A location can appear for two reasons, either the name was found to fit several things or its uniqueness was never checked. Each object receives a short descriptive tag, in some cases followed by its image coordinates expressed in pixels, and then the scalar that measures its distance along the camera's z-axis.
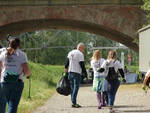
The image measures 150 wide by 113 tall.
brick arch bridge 42.97
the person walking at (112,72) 17.98
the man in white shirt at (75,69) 20.05
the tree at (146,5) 37.68
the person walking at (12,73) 12.13
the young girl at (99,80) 19.86
